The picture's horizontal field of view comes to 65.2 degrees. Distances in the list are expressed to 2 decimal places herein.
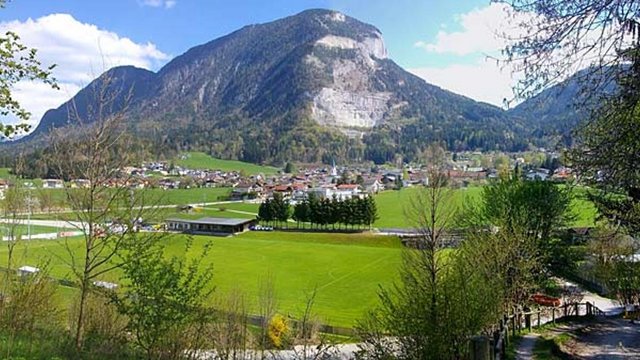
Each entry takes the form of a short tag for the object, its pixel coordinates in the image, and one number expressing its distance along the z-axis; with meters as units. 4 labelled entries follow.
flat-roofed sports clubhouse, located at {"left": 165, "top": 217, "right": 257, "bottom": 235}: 72.00
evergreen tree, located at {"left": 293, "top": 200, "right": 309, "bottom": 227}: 71.06
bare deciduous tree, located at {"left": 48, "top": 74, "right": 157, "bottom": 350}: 8.65
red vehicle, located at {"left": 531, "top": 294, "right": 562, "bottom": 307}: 28.49
